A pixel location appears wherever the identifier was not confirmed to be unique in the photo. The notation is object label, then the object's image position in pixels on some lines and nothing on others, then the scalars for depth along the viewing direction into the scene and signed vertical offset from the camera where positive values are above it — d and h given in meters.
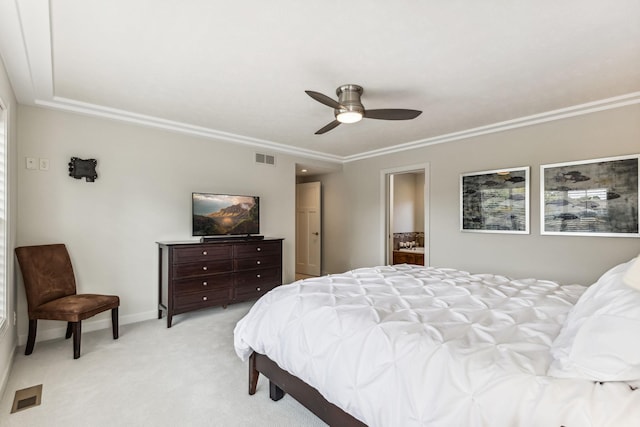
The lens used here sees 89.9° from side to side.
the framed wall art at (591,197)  3.29 +0.18
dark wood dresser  3.80 -0.76
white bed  1.03 -0.57
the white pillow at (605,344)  1.02 -0.45
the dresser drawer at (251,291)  4.30 -1.07
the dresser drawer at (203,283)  3.82 -0.87
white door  6.77 -0.33
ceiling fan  2.89 +0.94
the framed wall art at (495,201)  3.99 +0.17
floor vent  2.16 -1.30
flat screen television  4.33 +0.00
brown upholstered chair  2.90 -0.80
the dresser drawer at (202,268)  3.81 -0.67
